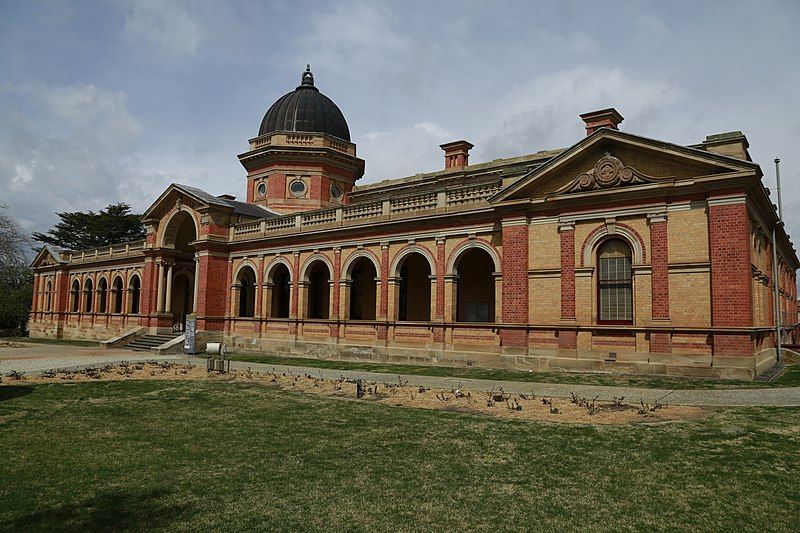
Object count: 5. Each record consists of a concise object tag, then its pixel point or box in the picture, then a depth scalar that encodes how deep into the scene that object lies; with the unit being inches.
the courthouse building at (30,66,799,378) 631.8
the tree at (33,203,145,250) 2388.0
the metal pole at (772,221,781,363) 749.9
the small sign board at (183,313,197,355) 1042.1
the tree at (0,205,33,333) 1413.6
